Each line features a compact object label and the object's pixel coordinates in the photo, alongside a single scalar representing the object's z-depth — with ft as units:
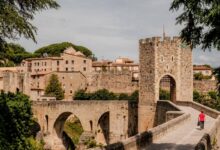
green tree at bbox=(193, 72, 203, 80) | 302.66
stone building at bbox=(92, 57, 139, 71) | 333.42
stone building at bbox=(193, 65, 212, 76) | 350.39
